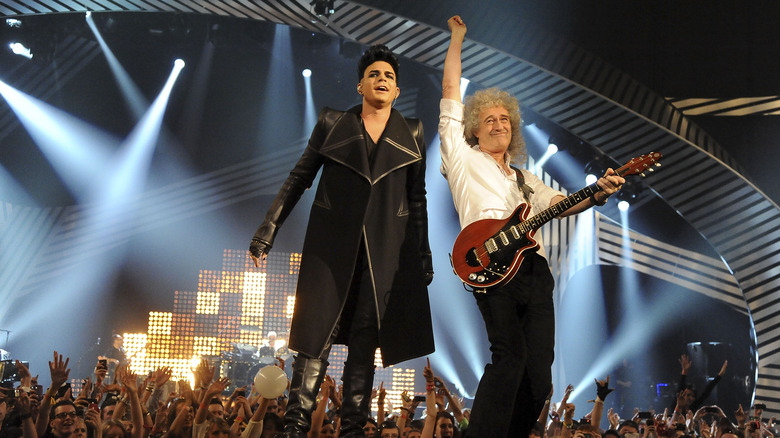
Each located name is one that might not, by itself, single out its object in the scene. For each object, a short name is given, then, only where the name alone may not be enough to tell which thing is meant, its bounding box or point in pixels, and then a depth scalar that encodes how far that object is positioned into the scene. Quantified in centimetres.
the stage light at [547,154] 1213
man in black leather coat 317
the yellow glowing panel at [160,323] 1266
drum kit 1155
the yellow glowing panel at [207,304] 1267
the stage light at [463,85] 1220
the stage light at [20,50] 1150
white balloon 371
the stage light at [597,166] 1162
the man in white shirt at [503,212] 308
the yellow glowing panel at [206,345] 1245
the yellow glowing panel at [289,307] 1274
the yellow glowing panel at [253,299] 1263
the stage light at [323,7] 1014
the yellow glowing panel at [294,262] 1290
